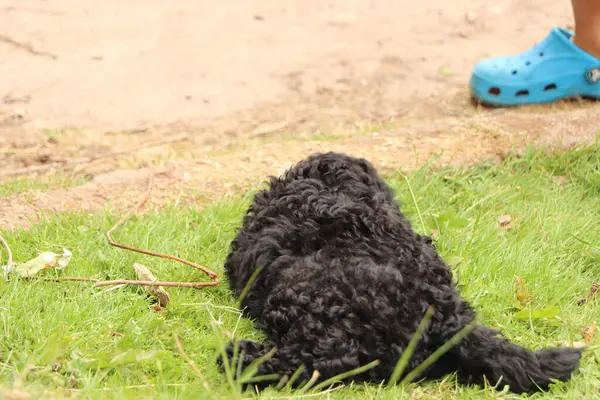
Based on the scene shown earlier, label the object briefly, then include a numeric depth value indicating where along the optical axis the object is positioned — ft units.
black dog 16.02
